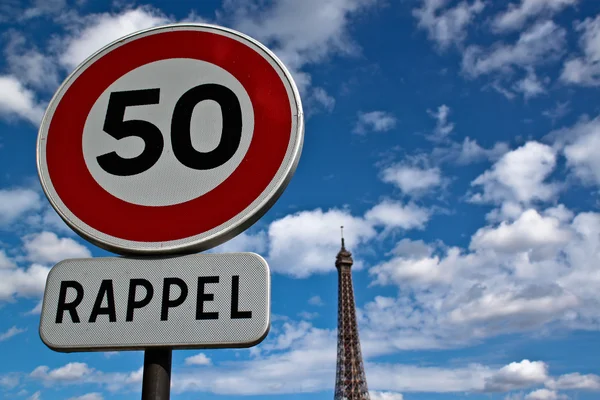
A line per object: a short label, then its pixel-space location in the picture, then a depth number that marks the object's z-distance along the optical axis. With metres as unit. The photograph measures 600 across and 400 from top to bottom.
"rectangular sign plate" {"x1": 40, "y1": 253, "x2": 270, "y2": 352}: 1.51
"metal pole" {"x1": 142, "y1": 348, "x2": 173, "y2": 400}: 1.52
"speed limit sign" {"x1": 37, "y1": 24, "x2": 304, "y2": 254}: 1.60
